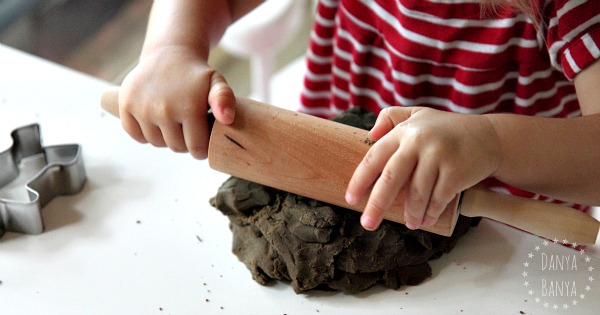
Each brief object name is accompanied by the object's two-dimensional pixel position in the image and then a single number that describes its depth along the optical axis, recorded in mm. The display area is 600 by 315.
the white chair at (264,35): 1416
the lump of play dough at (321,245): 687
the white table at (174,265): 696
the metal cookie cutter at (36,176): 763
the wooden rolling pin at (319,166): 636
